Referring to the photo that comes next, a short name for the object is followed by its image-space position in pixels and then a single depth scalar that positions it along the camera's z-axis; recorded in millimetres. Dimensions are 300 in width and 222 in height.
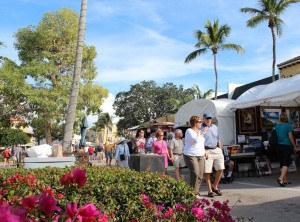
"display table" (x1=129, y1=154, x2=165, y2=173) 6879
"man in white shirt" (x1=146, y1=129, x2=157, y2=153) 12588
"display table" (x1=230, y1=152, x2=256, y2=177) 11271
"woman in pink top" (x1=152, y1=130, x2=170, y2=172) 10008
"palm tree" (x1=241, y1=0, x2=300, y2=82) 26984
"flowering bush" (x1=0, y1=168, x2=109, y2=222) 1344
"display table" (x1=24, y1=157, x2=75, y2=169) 7790
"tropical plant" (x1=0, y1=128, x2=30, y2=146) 34675
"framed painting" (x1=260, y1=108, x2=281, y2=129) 14477
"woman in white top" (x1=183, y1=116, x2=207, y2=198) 7109
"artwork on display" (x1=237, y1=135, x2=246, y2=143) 14744
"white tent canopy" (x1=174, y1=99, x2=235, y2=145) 15133
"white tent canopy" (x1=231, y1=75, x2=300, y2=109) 10445
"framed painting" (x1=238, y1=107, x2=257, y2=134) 14711
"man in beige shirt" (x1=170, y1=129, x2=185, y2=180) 9734
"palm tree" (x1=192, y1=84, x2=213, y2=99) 41500
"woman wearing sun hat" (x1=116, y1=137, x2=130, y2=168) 11602
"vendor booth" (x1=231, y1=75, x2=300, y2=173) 12352
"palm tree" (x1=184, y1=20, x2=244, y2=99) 31656
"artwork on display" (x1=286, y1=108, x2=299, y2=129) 14435
